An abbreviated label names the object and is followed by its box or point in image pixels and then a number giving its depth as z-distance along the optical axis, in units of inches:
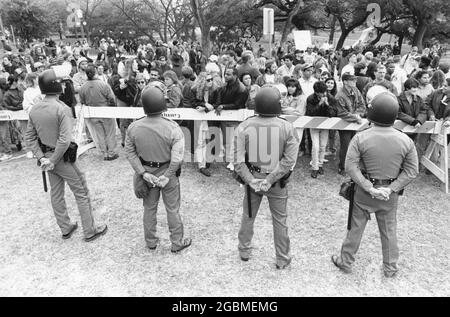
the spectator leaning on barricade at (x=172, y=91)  276.7
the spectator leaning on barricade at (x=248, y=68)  362.9
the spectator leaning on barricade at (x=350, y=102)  254.8
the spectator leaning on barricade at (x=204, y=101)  271.1
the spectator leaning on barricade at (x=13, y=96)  310.0
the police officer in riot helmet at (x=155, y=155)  161.2
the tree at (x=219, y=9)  1032.8
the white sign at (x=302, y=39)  681.0
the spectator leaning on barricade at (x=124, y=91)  313.7
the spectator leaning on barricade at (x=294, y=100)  267.2
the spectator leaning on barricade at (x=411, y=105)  245.9
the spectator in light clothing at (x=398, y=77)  357.1
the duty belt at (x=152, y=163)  167.2
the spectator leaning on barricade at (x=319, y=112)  259.3
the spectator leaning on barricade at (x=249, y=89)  274.5
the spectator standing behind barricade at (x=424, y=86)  266.7
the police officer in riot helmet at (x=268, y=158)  151.6
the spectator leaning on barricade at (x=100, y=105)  291.4
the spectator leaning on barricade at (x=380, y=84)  269.1
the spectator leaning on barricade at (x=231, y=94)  263.1
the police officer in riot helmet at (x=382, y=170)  142.9
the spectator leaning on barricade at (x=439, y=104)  247.8
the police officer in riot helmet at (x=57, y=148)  172.7
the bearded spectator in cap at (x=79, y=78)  365.3
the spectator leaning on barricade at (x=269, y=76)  320.2
